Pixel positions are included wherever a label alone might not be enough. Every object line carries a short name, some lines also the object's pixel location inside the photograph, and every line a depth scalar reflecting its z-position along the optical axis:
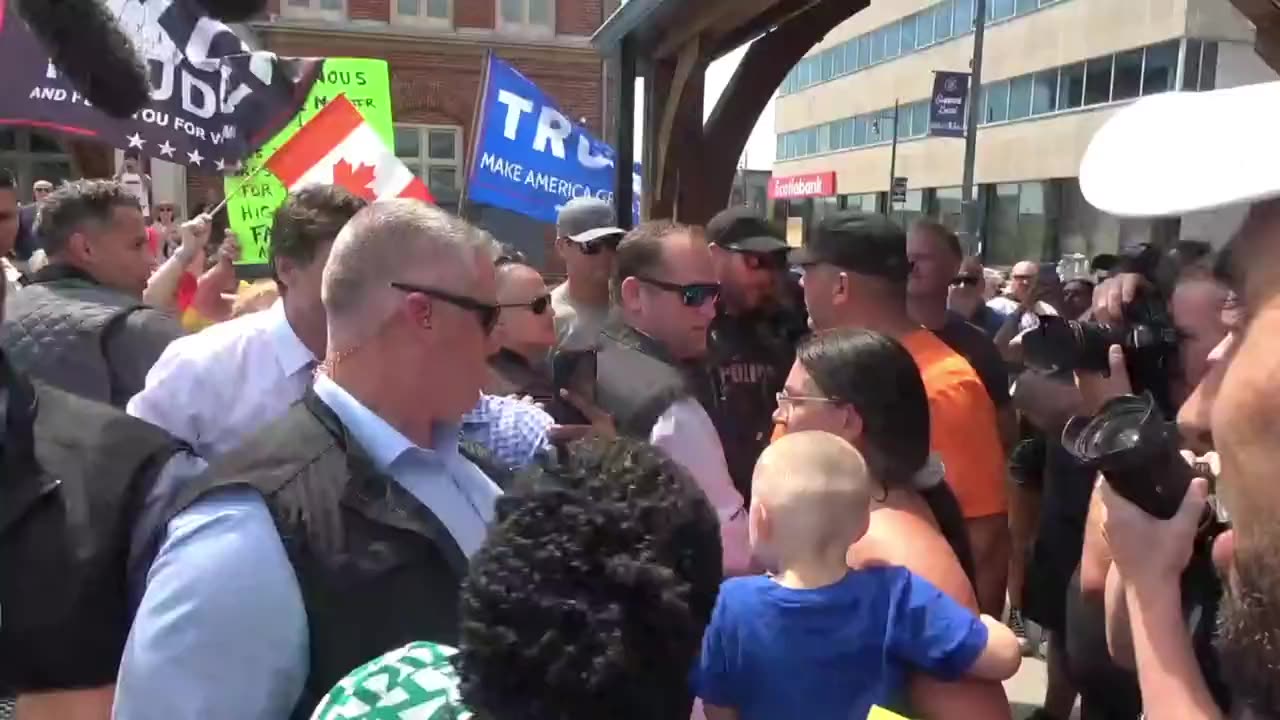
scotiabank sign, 43.66
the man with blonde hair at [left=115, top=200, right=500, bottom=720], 1.27
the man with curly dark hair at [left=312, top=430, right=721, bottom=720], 0.96
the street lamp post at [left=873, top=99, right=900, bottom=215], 40.25
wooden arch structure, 5.09
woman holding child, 1.94
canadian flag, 5.20
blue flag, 6.16
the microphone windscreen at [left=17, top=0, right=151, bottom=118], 1.91
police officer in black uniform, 3.35
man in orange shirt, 2.73
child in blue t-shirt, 1.70
